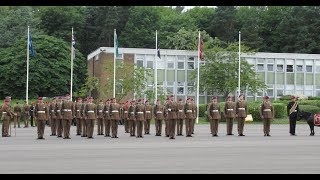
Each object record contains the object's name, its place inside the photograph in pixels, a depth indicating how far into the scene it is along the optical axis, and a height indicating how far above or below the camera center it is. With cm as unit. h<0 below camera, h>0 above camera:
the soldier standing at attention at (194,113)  3175 -28
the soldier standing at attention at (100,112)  3256 -25
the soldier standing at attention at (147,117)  3322 -49
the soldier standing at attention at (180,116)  3118 -44
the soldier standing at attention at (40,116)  2953 -41
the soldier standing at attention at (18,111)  4650 -30
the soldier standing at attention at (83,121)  3133 -65
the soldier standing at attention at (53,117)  3219 -49
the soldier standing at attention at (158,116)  3281 -43
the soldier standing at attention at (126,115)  3539 -42
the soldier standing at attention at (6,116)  3209 -44
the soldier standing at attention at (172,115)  2947 -35
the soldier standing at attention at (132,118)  3225 -53
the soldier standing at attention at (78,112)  3205 -25
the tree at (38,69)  7381 +411
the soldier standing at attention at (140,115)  3119 -38
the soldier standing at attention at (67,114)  3025 -33
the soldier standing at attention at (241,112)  3142 -23
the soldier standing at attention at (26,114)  4684 -51
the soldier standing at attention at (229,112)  3203 -23
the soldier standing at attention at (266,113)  3099 -27
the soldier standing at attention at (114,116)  3078 -42
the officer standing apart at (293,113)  3173 -27
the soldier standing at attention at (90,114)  3082 -33
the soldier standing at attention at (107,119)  3172 -56
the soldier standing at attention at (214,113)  3177 -28
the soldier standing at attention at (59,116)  3112 -43
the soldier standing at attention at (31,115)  4717 -64
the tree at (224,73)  6950 +347
